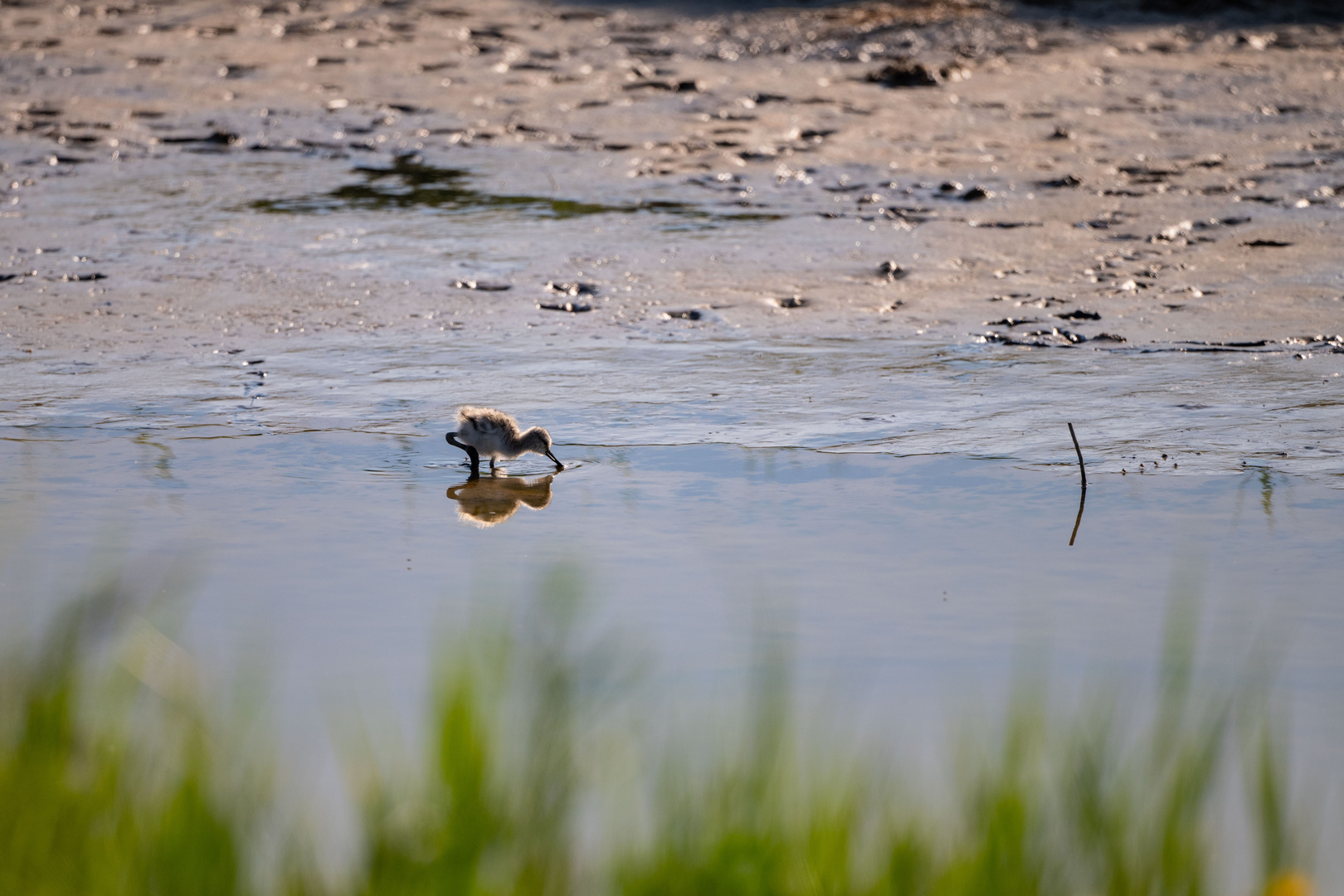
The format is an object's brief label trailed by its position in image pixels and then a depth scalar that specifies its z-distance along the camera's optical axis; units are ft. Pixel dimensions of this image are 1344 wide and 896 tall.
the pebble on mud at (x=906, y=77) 73.82
